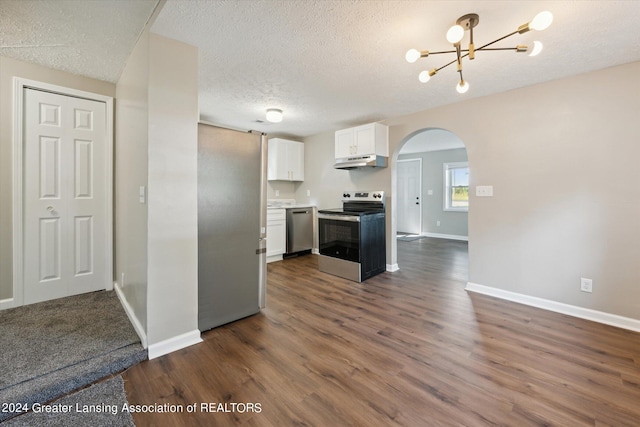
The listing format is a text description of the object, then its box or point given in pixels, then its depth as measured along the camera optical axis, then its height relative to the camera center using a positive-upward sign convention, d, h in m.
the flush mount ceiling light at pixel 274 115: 3.64 +1.35
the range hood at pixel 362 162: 3.86 +0.78
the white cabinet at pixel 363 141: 3.86 +1.10
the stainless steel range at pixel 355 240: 3.64 -0.38
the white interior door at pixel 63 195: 2.56 +0.19
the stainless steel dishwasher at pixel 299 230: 4.91 -0.32
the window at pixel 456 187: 6.91 +0.72
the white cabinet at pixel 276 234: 4.59 -0.35
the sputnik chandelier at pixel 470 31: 1.44 +1.05
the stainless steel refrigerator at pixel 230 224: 2.21 -0.10
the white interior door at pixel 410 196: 7.72 +0.53
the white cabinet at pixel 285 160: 5.08 +1.05
